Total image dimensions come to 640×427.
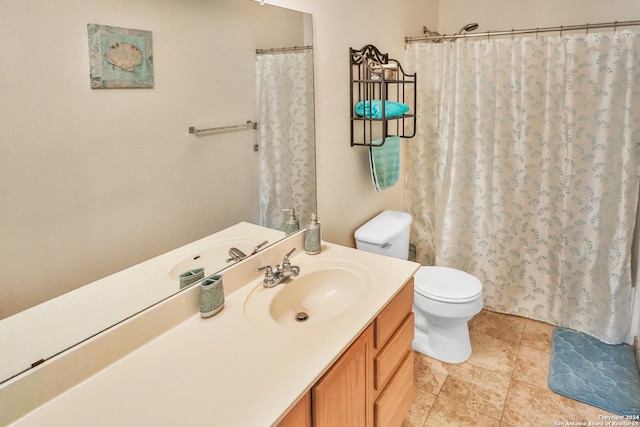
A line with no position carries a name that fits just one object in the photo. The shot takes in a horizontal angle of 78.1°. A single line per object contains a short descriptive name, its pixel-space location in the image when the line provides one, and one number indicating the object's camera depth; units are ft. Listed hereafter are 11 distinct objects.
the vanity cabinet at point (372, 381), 3.43
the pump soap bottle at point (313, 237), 5.65
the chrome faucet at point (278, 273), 4.78
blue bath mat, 6.42
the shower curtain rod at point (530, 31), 7.00
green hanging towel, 7.23
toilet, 6.98
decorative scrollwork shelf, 6.70
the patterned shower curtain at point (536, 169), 7.38
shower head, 8.21
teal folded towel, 6.72
